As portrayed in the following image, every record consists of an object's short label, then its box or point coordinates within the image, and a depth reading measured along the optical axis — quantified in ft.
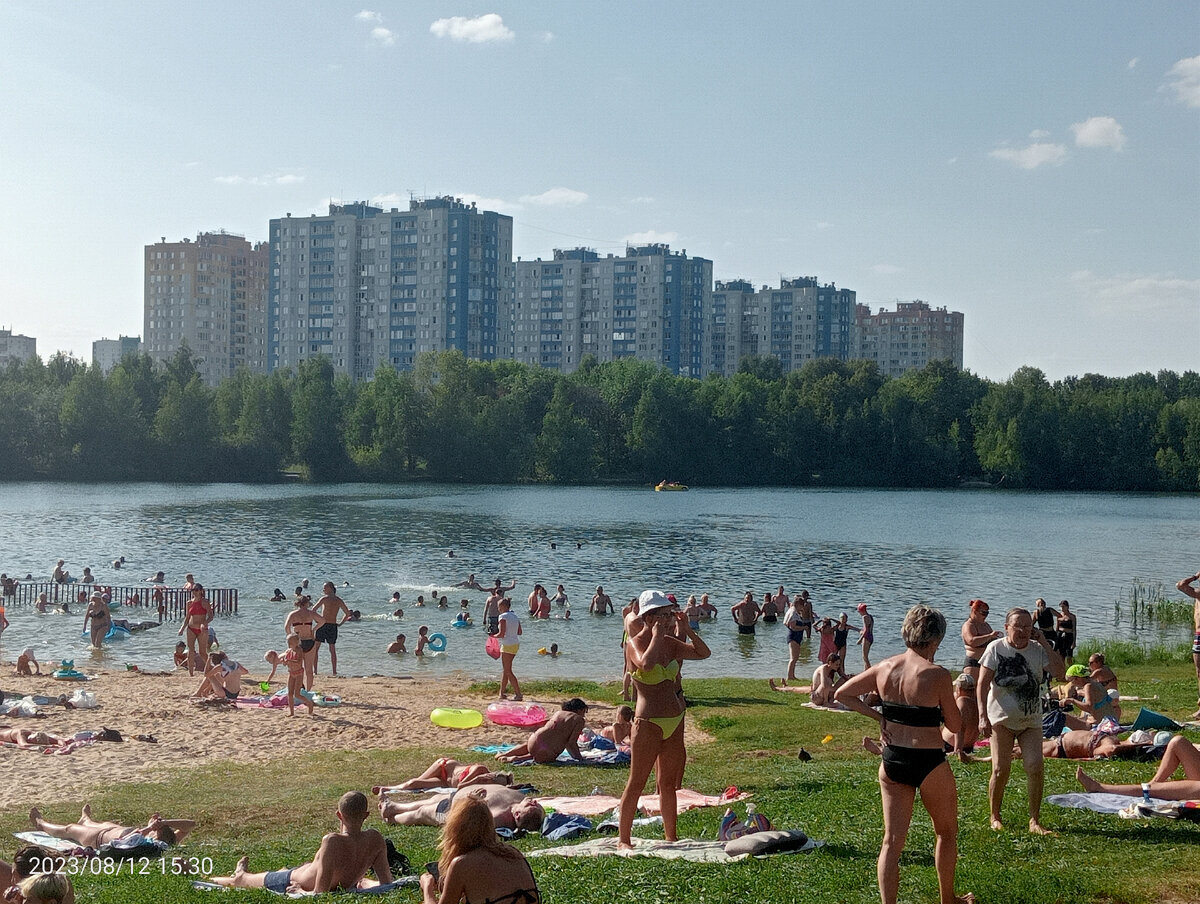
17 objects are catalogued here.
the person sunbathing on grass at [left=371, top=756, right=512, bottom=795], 37.68
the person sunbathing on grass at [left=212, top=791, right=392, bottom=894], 26.50
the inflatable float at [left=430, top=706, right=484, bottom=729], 52.85
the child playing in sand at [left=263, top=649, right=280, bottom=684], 66.97
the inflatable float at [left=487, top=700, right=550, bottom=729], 53.47
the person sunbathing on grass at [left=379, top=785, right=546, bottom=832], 31.96
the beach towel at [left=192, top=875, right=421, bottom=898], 26.16
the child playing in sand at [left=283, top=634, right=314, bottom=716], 56.74
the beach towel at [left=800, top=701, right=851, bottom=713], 55.01
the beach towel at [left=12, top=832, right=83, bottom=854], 31.19
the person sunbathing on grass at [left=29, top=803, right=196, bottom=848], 32.07
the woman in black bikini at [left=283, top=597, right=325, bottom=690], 60.18
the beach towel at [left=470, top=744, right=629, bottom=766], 43.06
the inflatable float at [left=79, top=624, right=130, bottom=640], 91.25
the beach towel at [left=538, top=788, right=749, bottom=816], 32.86
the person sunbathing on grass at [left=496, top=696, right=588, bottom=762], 43.34
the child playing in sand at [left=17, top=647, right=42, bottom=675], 69.00
